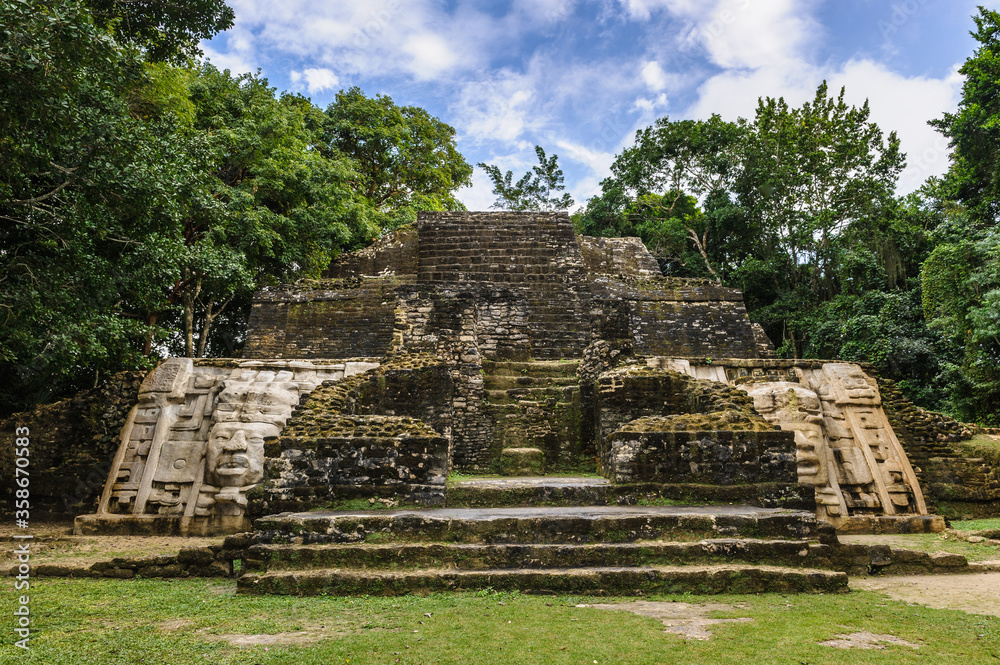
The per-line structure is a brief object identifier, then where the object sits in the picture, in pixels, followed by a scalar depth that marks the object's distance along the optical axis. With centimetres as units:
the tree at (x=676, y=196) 2142
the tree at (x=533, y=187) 3003
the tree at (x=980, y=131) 1232
